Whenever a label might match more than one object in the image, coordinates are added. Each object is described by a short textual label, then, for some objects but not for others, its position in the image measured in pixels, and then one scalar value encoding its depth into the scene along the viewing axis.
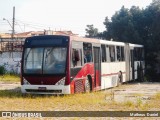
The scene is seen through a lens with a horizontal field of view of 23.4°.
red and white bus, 16.23
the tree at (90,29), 66.68
